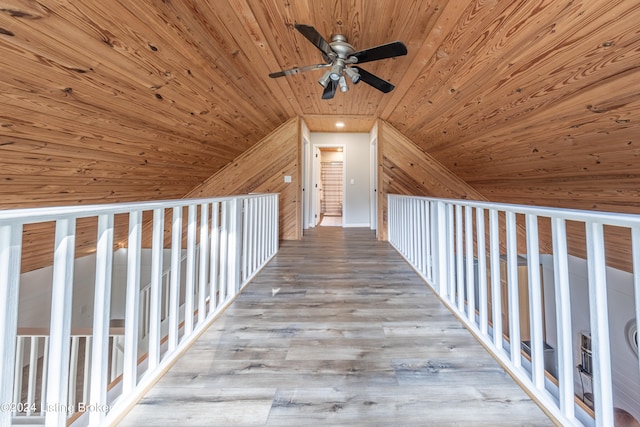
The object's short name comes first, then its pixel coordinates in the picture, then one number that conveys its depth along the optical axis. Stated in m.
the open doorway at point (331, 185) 8.45
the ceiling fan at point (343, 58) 1.73
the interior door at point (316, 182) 5.81
